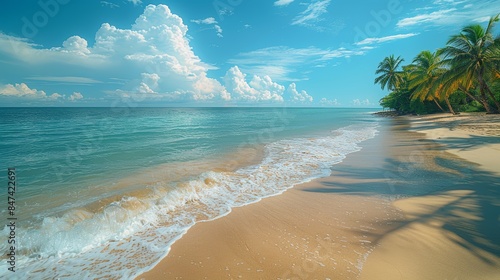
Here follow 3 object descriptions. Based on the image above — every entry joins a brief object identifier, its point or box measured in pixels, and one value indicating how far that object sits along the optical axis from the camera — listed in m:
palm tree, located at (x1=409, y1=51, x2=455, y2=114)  27.95
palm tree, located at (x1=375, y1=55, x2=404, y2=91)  56.44
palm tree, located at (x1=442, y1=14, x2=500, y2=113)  20.51
